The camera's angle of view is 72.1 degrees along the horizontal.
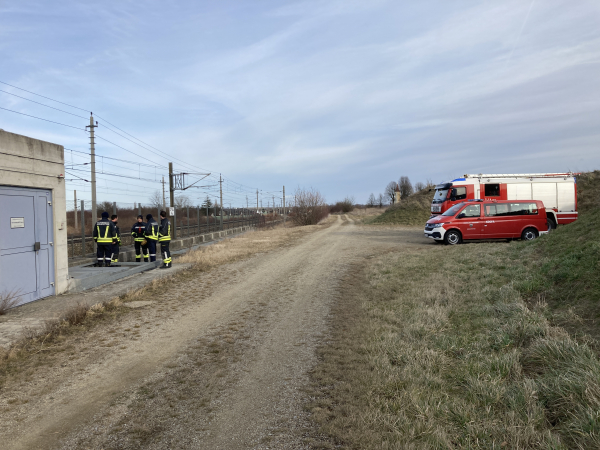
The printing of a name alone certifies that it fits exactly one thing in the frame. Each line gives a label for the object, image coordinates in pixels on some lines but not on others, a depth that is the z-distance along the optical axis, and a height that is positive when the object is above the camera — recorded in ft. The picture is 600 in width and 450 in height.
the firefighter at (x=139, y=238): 48.83 -1.80
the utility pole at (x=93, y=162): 72.72 +12.06
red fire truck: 71.15 +4.39
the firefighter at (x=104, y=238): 43.34 -1.50
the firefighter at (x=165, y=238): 45.76 -1.81
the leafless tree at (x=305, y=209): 141.38 +3.34
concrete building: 26.61 +0.46
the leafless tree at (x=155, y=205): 81.46 +3.44
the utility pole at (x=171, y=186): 93.57 +8.32
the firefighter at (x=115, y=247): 49.51 -3.07
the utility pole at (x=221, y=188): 171.94 +13.84
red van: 57.41 -0.92
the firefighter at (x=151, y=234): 45.24 -1.25
